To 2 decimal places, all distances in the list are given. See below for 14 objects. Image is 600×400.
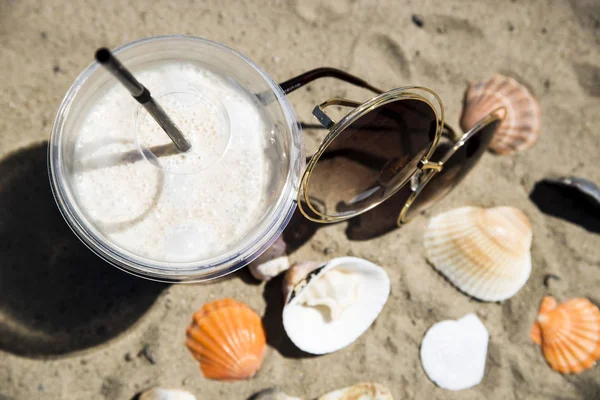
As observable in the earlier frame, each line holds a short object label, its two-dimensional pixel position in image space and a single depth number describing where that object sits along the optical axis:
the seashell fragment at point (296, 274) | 0.39
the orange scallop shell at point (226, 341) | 0.39
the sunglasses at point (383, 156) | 0.36
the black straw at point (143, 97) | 0.28
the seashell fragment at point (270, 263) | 0.40
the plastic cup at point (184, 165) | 0.35
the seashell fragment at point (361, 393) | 0.40
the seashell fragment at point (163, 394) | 0.39
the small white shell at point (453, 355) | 0.41
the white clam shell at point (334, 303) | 0.39
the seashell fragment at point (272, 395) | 0.39
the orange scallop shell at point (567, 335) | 0.41
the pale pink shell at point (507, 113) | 0.42
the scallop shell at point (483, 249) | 0.41
